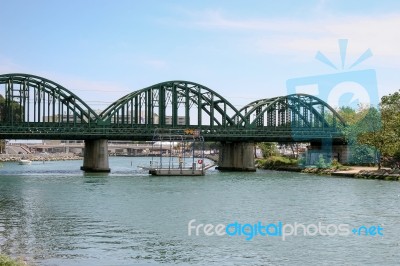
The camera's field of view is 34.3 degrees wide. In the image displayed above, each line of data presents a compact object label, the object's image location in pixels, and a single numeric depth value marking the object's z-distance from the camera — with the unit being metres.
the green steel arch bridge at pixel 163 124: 138.25
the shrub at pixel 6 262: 28.27
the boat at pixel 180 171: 123.56
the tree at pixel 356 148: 136.75
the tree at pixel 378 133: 113.69
